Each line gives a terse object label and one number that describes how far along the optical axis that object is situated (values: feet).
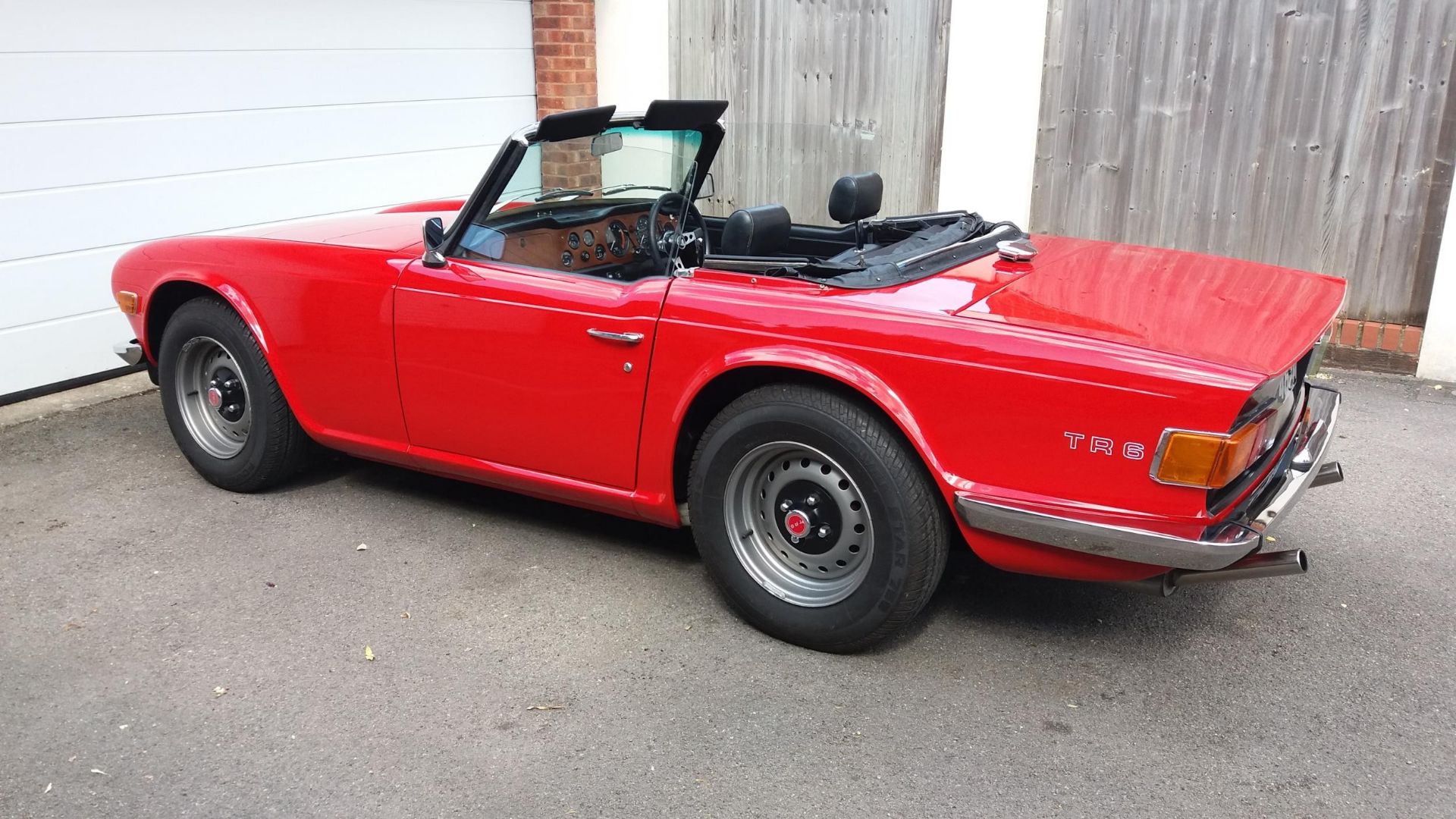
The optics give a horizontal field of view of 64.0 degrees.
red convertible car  9.72
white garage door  19.20
